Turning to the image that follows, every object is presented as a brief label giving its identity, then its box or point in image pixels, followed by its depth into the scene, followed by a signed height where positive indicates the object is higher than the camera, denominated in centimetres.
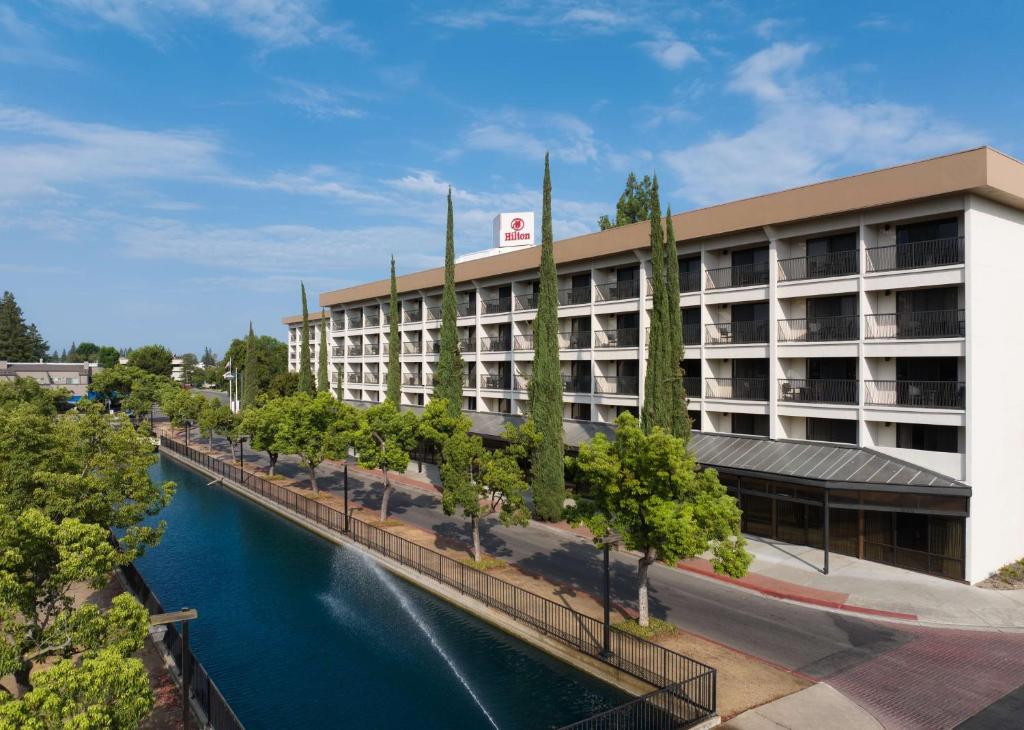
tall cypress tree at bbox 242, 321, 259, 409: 7400 -135
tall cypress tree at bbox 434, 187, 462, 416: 3847 -1
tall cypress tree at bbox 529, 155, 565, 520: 3353 -220
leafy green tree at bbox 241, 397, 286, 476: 4222 -389
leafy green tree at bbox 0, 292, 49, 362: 13888 +681
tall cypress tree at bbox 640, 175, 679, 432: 2866 +38
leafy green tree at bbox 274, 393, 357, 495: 3725 -361
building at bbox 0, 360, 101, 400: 10725 -112
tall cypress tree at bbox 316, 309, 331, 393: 6266 -29
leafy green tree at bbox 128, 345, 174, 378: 11919 +136
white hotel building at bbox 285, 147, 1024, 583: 2431 +46
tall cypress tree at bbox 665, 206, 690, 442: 2888 +79
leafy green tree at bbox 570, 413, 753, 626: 1662 -371
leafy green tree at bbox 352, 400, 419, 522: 3170 -353
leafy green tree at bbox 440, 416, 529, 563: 2420 -439
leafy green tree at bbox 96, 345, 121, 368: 14654 +218
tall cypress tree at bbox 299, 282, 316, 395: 6400 -68
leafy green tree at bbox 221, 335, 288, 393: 9988 +159
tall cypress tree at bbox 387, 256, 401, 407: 4888 +15
